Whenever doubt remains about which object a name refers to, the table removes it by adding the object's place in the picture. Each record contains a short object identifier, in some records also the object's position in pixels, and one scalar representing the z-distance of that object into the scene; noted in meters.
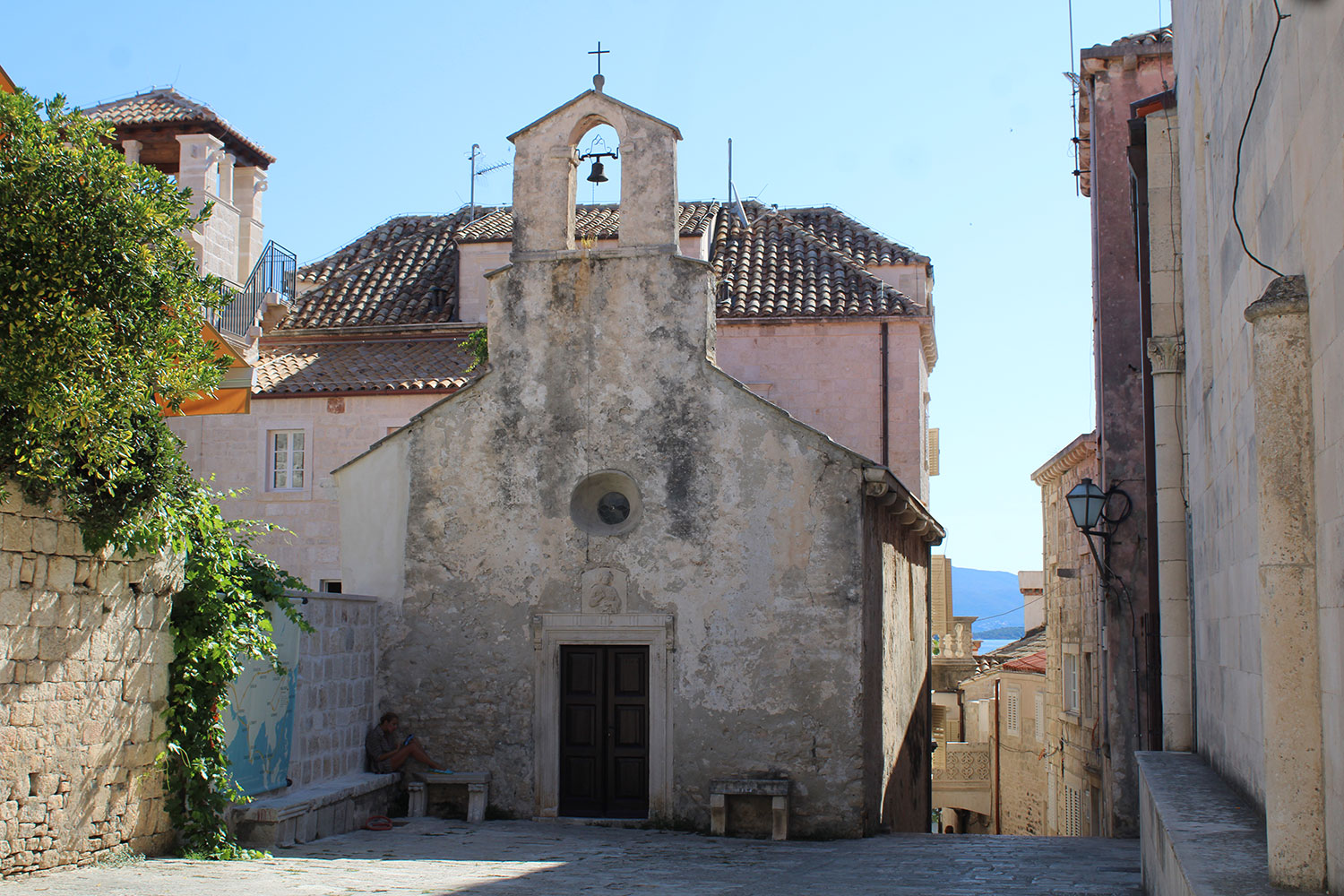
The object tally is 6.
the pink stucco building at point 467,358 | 22.92
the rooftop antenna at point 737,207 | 27.24
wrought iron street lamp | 15.31
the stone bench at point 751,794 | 13.10
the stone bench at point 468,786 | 13.71
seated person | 13.73
